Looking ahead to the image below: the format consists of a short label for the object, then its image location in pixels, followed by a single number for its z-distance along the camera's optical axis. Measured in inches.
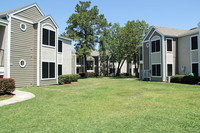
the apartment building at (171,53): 772.6
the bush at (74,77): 826.8
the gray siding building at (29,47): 541.0
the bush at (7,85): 390.6
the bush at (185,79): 687.7
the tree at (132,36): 1315.2
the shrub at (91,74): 1600.6
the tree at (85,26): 1336.1
